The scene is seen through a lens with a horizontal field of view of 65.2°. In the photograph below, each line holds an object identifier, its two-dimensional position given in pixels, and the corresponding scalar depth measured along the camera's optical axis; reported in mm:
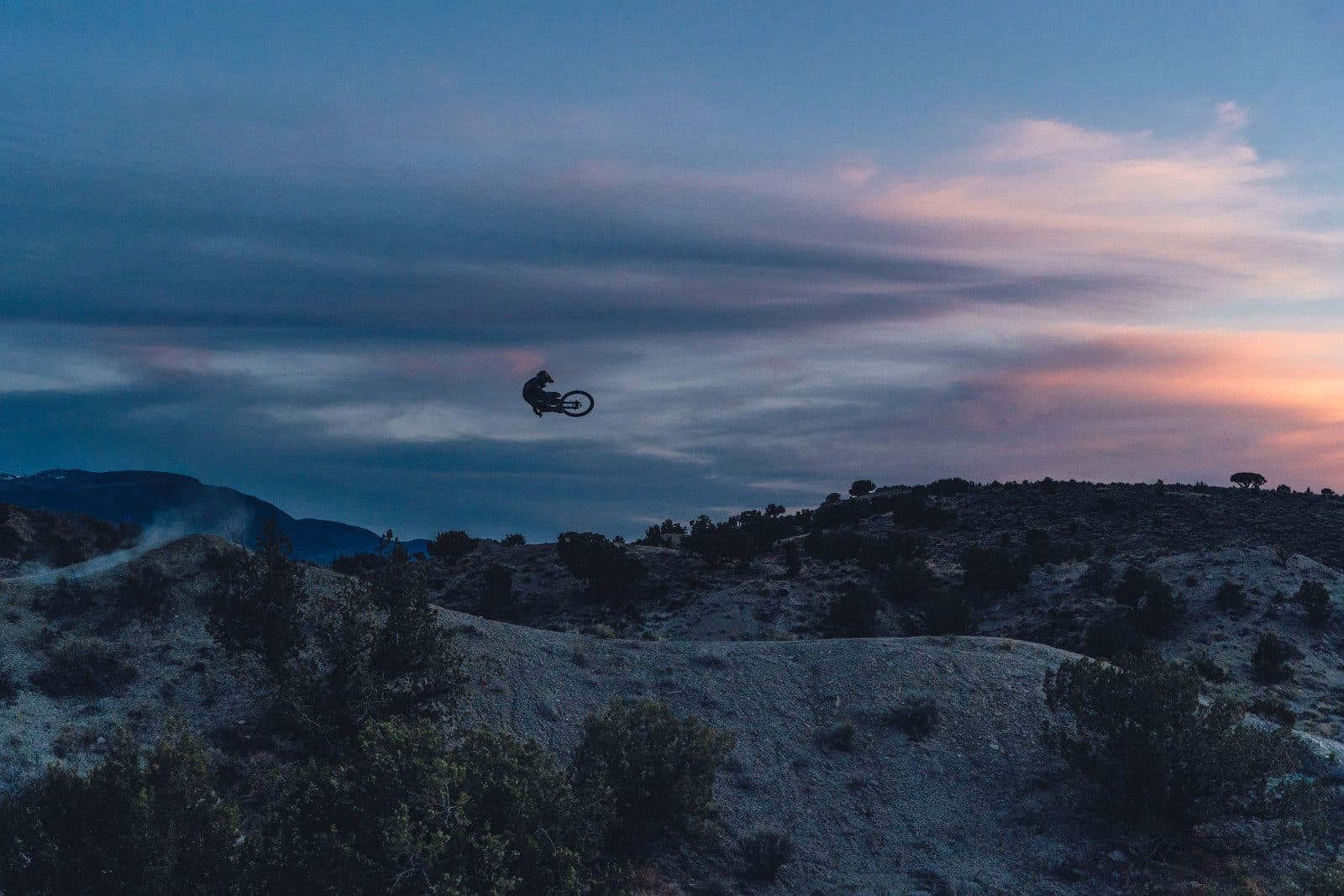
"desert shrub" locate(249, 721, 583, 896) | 16891
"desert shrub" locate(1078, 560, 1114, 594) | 57025
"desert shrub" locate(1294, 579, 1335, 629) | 51219
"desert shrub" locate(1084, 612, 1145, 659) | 47656
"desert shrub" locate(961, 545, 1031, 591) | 59406
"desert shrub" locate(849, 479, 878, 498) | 101188
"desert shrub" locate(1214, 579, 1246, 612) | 52375
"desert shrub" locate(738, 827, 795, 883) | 23500
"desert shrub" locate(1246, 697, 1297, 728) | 33844
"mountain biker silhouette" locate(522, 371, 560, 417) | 36094
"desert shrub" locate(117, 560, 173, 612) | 31266
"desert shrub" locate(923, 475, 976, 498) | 88562
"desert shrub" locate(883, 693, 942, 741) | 29781
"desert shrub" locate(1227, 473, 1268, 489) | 95125
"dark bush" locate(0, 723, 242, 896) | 17781
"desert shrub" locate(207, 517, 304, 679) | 29484
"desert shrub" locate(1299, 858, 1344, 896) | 20312
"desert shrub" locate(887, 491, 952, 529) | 77000
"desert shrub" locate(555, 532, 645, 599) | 59156
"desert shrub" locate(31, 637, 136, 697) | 27641
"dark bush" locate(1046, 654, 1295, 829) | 24922
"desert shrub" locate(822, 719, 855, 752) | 29172
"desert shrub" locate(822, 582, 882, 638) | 52062
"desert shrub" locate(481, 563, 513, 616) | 58938
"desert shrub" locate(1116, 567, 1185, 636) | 50938
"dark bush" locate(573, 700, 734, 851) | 23891
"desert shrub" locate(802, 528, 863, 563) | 64750
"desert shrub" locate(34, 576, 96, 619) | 30781
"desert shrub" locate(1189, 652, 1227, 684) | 41906
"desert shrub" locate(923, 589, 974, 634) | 51312
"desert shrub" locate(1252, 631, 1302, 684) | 44500
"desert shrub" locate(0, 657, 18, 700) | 26820
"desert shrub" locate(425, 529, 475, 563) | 70231
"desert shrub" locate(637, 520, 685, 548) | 74938
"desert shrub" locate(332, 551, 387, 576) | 50469
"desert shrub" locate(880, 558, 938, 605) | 58594
